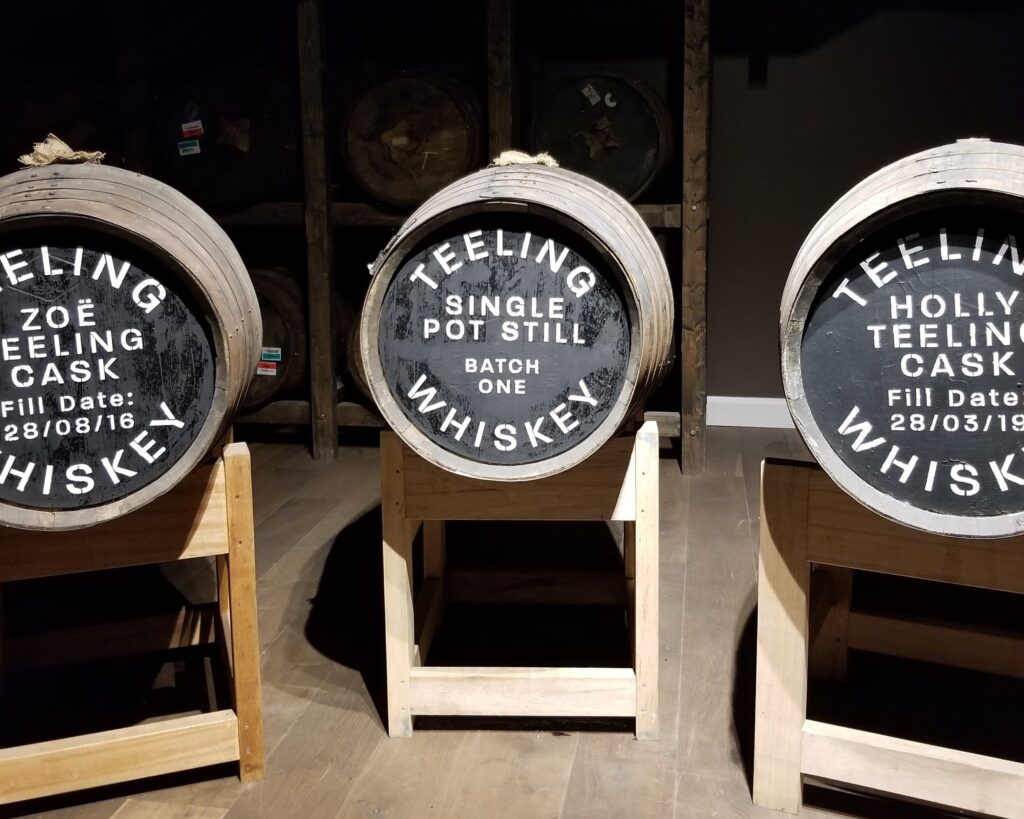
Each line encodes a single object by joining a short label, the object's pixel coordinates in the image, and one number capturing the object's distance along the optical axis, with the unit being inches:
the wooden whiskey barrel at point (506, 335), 79.8
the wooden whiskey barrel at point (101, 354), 73.6
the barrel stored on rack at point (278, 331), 186.9
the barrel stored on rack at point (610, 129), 169.5
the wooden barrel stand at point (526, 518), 89.1
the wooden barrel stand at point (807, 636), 74.3
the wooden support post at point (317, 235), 177.0
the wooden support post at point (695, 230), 163.0
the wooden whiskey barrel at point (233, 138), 182.5
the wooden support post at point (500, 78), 166.9
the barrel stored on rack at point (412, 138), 172.9
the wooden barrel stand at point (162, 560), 80.4
